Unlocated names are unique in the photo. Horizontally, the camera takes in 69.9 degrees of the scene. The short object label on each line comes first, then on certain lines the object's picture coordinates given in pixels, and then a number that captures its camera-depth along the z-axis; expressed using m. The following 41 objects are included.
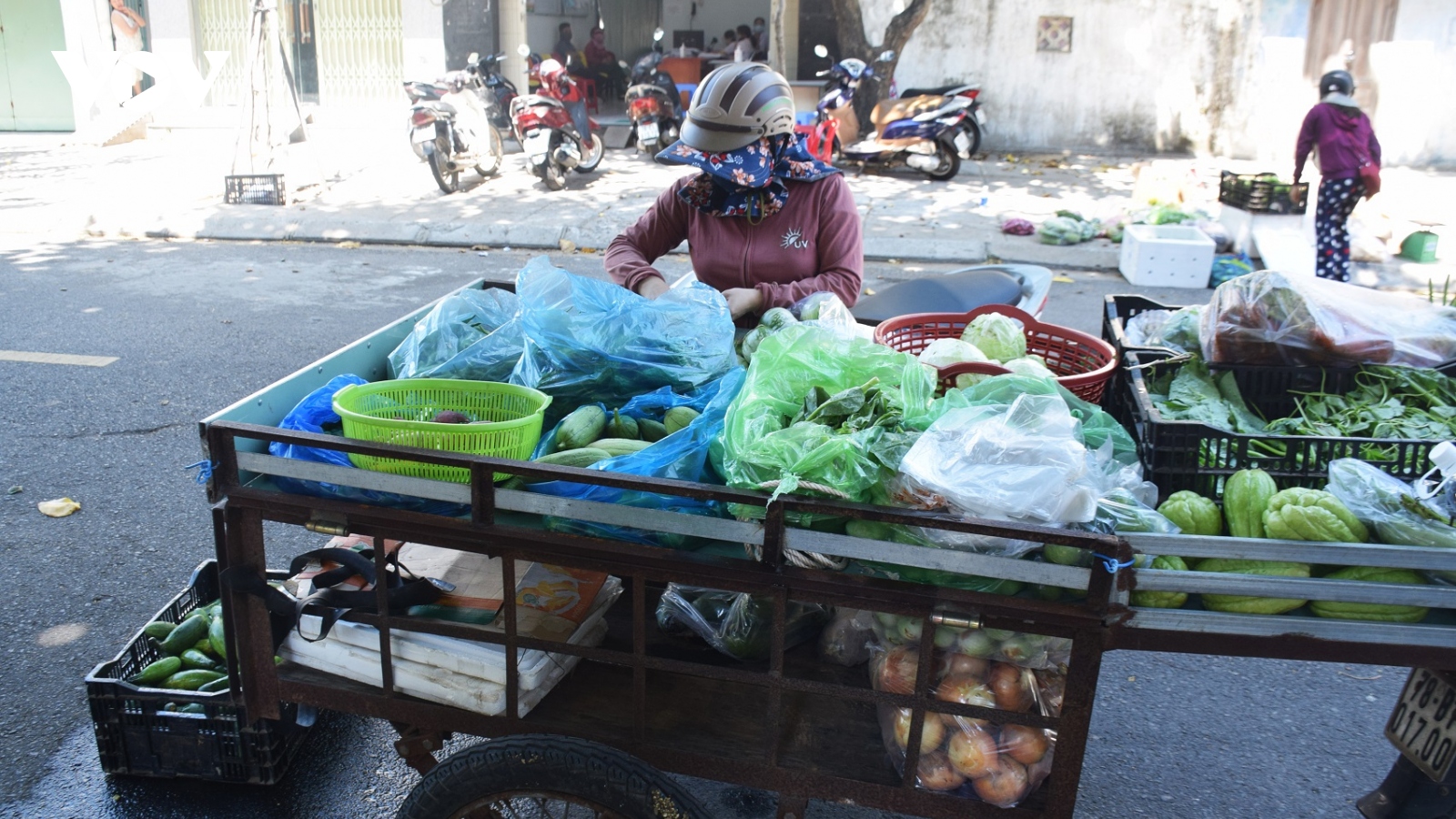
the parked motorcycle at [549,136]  10.45
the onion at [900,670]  1.76
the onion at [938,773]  1.75
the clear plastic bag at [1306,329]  2.14
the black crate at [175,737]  2.42
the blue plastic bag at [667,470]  1.82
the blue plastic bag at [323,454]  1.91
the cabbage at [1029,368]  2.05
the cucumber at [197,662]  2.58
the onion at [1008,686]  1.71
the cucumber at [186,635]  2.63
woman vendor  3.08
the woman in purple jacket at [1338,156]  7.18
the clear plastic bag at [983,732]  1.71
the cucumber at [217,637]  2.56
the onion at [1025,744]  1.72
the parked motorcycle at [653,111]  12.13
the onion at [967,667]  1.71
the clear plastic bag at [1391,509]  1.64
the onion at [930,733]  1.75
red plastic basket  2.47
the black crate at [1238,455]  1.85
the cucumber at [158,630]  2.65
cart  1.60
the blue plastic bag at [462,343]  2.40
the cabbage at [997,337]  2.33
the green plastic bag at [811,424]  1.68
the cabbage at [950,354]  2.19
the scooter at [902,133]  11.10
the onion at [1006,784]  1.73
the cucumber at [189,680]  2.50
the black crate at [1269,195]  7.97
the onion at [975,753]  1.73
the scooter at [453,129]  10.19
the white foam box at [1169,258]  7.46
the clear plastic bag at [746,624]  1.97
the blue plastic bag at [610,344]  2.34
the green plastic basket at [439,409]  1.91
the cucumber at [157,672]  2.53
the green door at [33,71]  15.54
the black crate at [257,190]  10.26
